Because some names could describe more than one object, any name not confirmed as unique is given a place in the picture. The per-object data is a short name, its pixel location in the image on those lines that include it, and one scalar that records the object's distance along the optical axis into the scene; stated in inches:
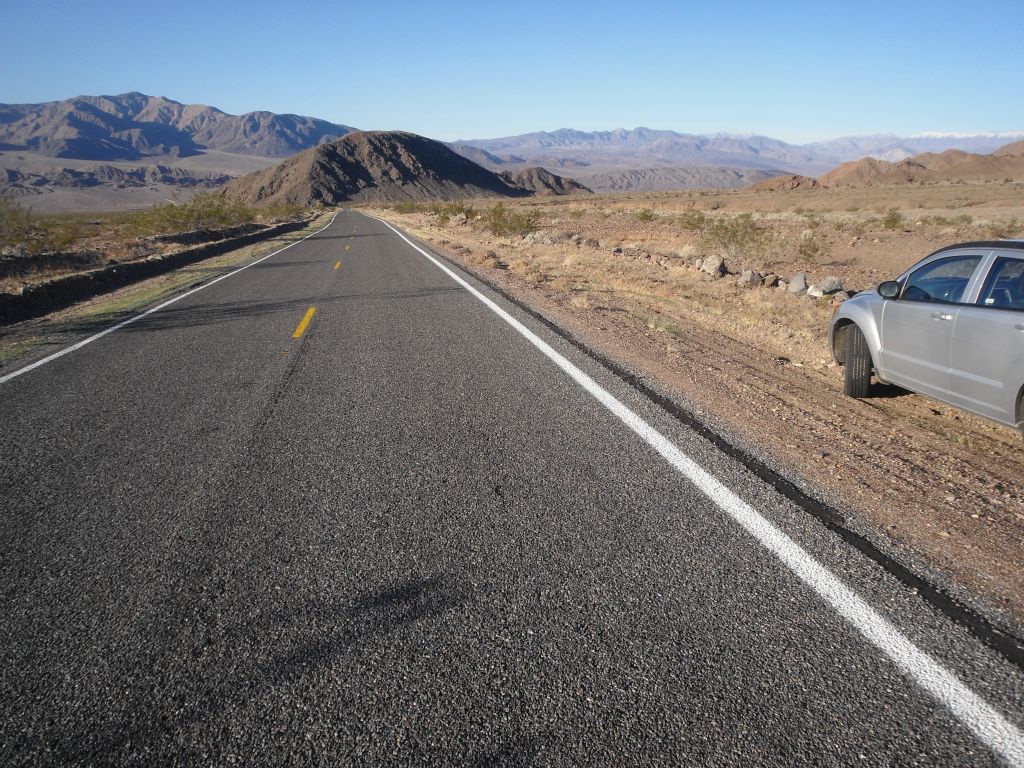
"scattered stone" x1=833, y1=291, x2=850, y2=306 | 489.2
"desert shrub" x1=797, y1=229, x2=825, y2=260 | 796.0
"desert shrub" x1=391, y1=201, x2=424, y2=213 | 3287.4
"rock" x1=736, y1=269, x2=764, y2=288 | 589.1
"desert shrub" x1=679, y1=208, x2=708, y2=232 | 1171.9
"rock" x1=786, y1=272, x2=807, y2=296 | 548.0
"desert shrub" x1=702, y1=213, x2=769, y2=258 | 809.5
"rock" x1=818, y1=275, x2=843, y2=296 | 526.9
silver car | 164.9
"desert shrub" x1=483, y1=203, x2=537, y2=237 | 1280.6
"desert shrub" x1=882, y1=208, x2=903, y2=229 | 1148.5
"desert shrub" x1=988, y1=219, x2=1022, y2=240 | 955.8
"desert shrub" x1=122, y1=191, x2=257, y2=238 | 1464.7
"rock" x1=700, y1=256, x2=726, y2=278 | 645.6
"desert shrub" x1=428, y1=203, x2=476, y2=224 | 1920.5
